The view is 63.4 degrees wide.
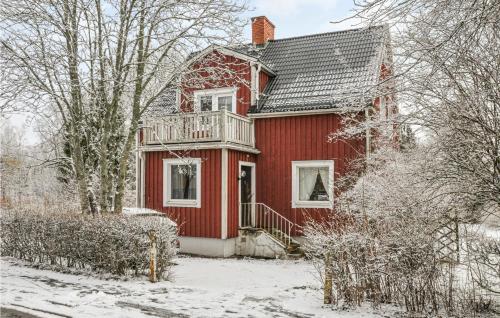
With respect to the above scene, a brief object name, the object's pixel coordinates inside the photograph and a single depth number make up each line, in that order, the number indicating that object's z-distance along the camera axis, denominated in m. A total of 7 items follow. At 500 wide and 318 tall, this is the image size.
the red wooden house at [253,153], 13.62
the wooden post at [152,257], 8.55
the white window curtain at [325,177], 14.09
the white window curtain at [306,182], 14.43
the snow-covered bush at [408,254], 6.34
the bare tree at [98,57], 10.46
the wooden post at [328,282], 6.90
